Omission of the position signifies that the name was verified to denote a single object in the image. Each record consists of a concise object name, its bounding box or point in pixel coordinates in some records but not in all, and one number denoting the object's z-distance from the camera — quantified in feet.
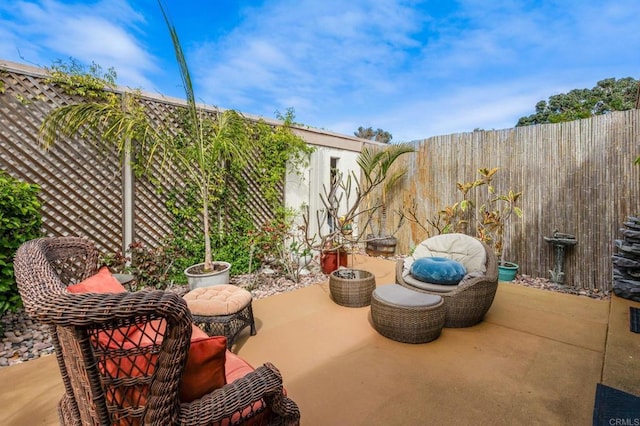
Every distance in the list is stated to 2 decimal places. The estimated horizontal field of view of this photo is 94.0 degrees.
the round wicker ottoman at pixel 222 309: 8.29
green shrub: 8.55
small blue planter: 15.11
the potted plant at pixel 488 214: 15.64
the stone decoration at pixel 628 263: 11.87
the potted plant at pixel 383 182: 21.38
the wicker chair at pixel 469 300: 9.79
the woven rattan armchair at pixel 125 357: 2.76
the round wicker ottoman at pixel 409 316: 8.84
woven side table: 11.75
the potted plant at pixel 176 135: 11.34
